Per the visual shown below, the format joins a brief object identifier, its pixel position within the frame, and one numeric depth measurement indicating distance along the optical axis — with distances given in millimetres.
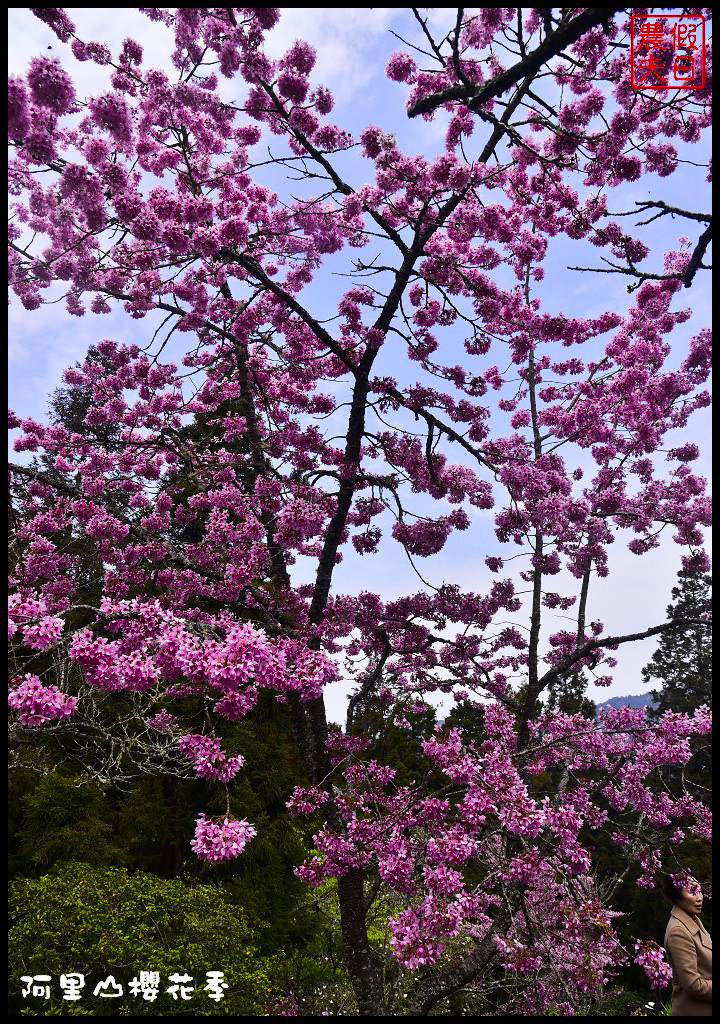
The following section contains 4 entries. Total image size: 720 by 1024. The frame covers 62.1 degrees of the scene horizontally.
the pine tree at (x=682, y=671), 27234
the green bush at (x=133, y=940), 7551
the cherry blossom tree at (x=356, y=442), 5344
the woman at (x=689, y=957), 4789
